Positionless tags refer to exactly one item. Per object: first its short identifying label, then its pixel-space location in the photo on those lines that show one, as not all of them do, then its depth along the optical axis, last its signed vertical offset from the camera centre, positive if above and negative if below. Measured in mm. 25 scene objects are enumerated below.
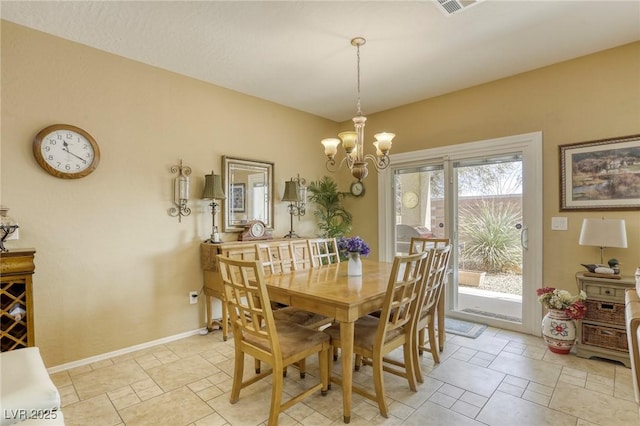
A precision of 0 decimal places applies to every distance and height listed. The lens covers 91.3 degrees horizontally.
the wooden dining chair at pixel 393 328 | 1934 -823
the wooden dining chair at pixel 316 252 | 3135 -409
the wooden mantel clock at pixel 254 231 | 3694 -222
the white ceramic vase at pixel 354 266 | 2594 -444
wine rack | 2168 -623
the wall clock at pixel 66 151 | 2535 +531
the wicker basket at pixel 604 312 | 2613 -854
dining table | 1857 -527
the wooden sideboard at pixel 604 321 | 2594 -938
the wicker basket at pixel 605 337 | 2596 -1071
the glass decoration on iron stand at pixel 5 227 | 2236 -94
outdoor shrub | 3508 -276
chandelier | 2516 +561
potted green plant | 4645 +43
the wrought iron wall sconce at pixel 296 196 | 4168 +225
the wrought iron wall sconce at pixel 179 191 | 3307 +237
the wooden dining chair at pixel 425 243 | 3106 -322
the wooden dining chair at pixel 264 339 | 1794 -822
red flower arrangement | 2734 -810
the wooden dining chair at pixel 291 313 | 2521 -837
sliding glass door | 3328 -79
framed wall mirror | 3713 +265
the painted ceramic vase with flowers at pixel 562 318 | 2752 -958
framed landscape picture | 2773 +348
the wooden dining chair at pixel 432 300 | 2318 -708
